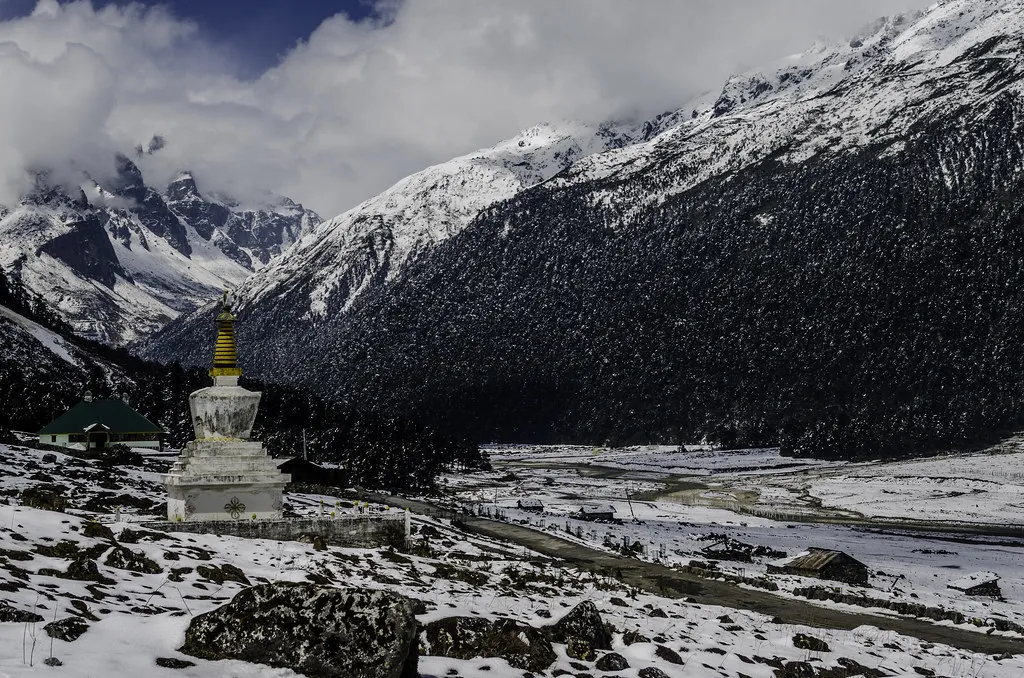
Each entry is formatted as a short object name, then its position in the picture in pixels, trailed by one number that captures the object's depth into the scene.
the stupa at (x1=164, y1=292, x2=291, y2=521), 34.16
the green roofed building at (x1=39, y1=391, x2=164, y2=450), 76.88
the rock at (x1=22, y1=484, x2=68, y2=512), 32.06
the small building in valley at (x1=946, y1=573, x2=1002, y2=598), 53.44
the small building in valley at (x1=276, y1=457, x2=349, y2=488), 73.81
